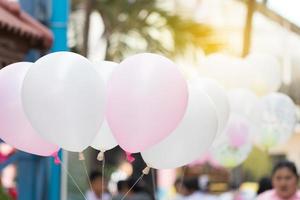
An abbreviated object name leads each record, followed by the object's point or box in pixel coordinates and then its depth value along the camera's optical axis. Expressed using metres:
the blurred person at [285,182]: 6.80
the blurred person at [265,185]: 8.47
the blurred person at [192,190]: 9.60
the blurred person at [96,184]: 8.47
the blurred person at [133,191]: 7.93
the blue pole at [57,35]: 8.73
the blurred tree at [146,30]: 15.91
